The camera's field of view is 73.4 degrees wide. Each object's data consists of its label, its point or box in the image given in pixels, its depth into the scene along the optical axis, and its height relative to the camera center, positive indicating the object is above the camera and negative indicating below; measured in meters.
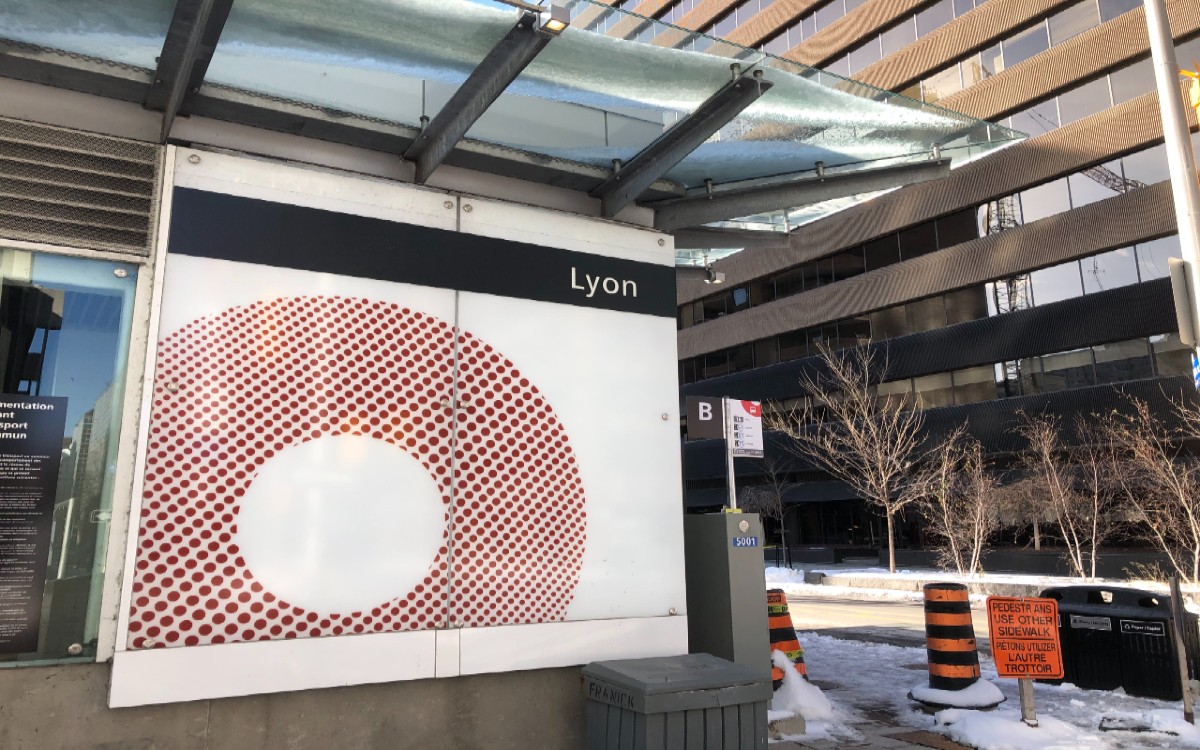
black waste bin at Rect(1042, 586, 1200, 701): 8.09 -1.29
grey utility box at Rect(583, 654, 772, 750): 4.59 -1.09
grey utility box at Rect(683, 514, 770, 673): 6.46 -0.58
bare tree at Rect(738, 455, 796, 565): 36.16 +1.22
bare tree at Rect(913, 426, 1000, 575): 24.48 +0.67
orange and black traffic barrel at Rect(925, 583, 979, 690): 8.13 -1.23
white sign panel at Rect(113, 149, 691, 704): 4.80 +0.61
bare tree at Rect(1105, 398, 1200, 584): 20.14 +1.11
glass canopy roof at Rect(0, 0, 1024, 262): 4.62 +2.89
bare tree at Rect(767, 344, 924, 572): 27.44 +3.66
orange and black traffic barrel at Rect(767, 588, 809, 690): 8.40 -1.17
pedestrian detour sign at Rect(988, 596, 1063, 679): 6.91 -1.03
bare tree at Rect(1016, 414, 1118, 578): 23.95 +1.15
